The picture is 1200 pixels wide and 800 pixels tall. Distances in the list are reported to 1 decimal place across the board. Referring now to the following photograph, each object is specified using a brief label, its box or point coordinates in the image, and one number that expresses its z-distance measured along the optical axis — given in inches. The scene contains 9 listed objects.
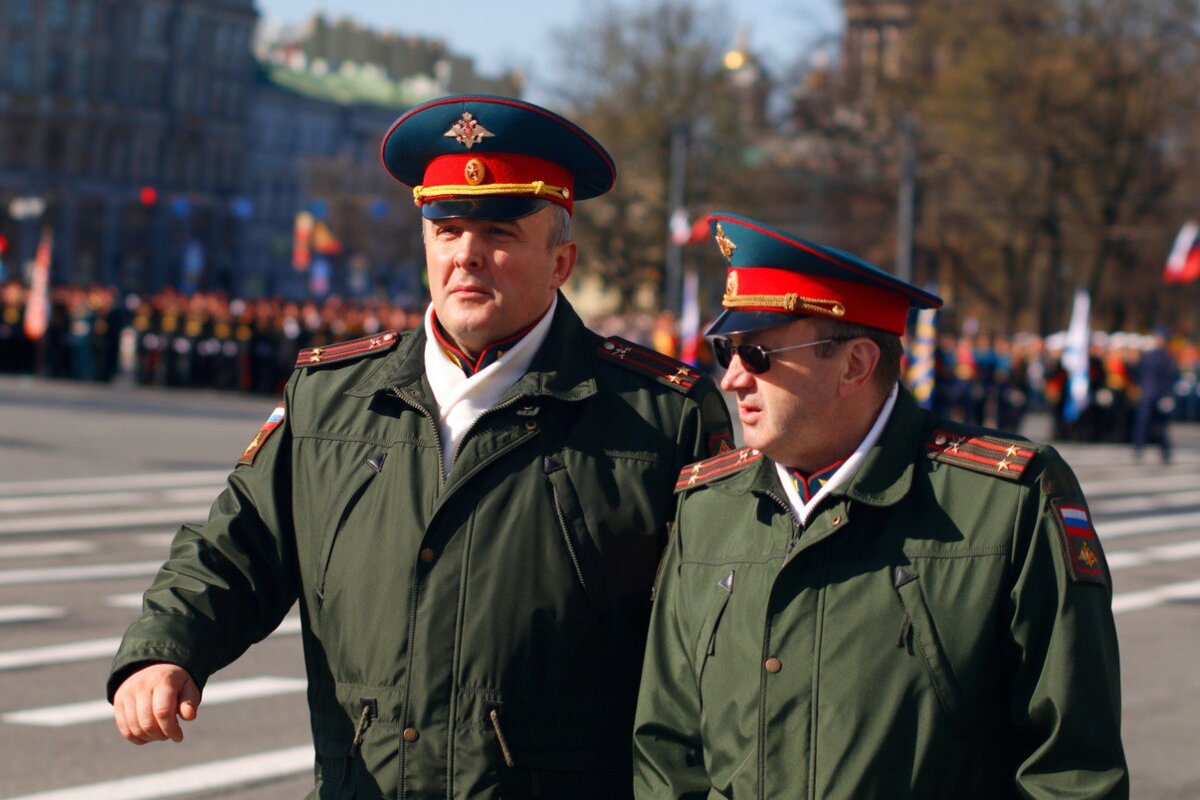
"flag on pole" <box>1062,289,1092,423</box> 1295.5
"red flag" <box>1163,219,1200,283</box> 1658.5
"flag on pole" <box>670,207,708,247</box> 1711.4
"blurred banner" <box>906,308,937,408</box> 1108.1
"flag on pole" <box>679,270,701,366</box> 1342.3
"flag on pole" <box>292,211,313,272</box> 2097.7
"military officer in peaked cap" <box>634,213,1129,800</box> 119.8
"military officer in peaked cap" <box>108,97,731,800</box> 134.0
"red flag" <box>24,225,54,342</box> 1341.0
